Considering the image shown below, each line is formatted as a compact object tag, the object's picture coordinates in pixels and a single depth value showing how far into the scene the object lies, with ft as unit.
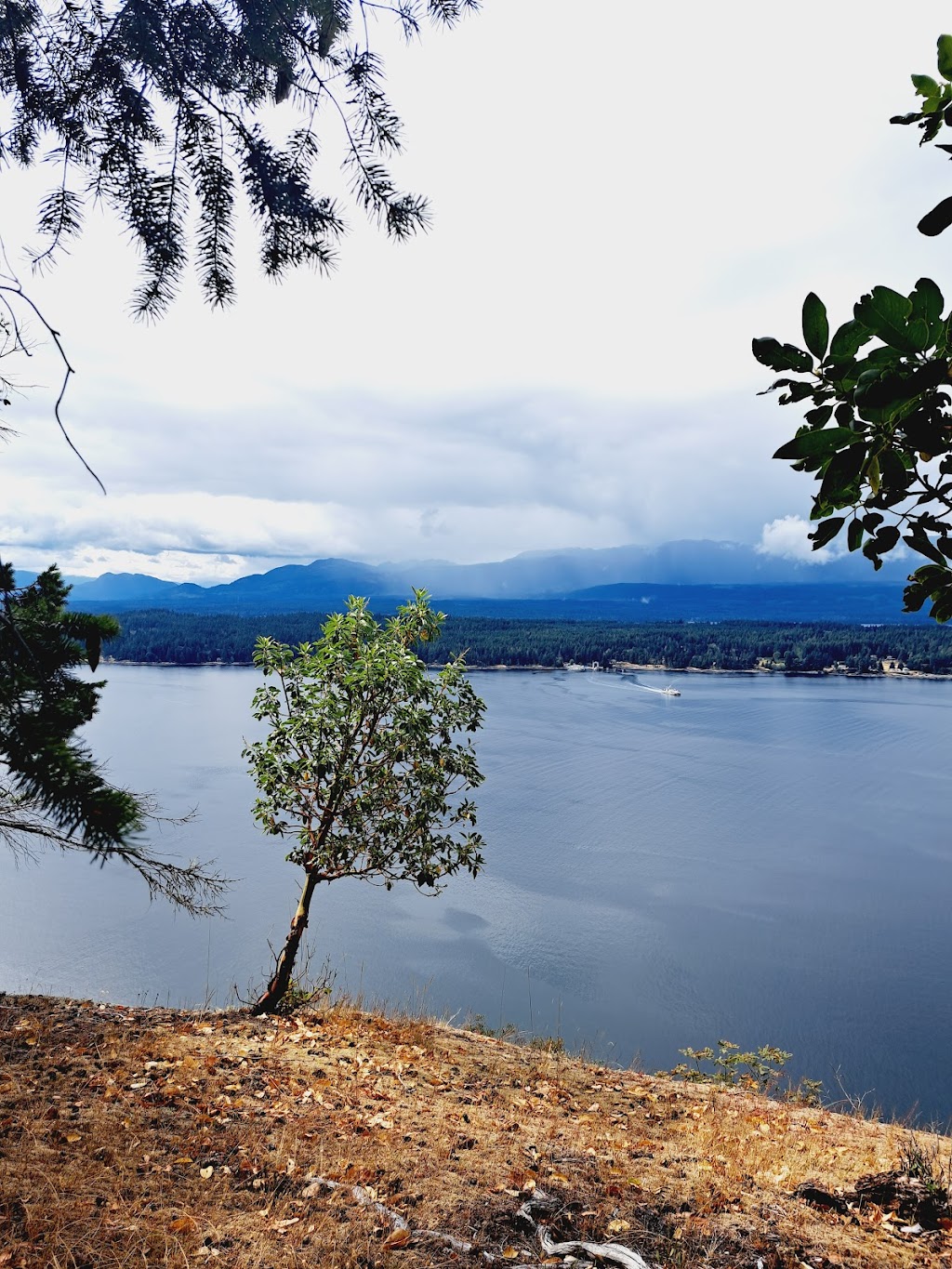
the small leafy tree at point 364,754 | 19.63
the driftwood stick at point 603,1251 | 8.91
